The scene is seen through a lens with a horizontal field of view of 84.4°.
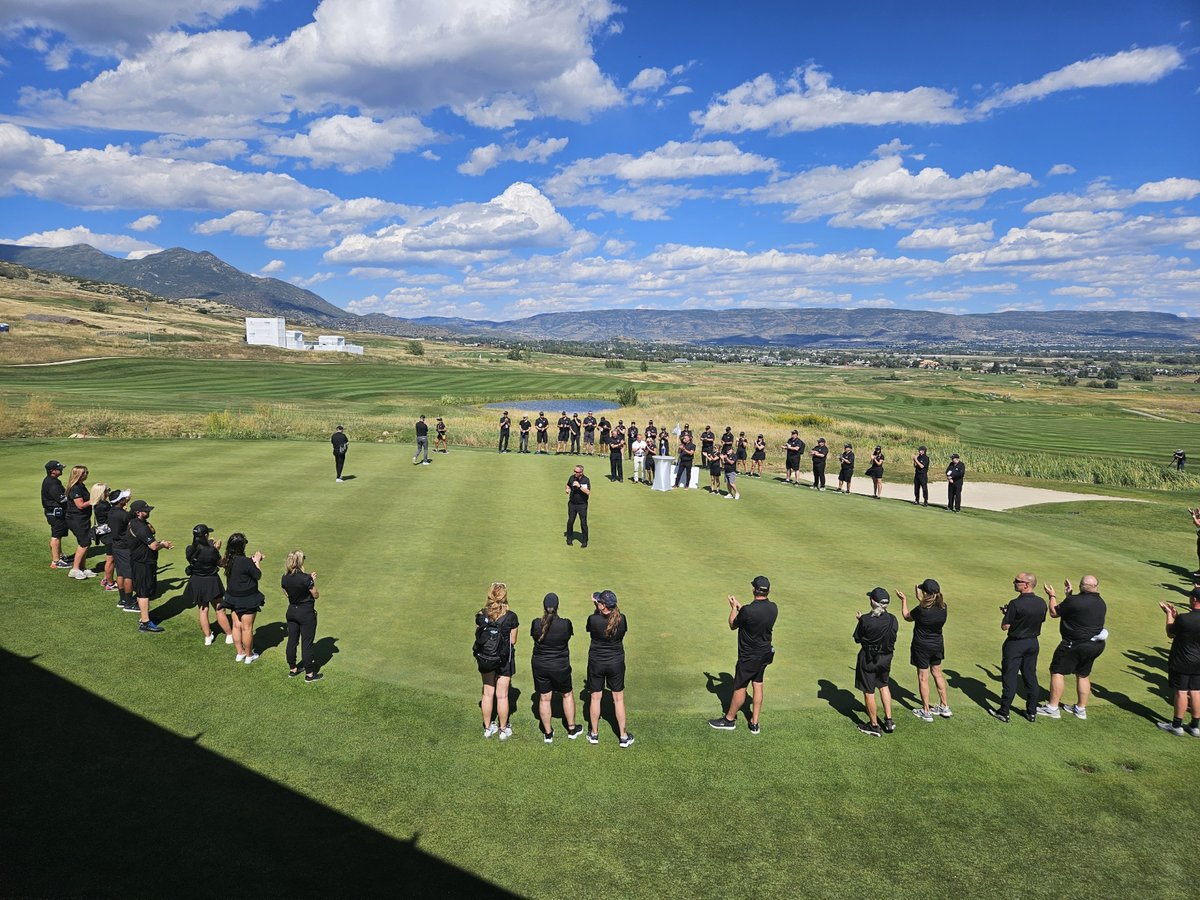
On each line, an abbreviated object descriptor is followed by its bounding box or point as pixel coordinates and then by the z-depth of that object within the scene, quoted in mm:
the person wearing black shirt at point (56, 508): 12883
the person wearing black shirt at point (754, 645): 8398
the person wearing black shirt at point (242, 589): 9727
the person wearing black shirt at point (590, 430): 32938
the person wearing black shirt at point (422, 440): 24672
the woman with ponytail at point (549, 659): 8039
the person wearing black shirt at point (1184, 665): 8945
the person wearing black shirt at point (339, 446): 21109
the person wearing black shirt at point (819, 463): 24578
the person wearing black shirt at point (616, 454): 23906
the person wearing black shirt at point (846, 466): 25125
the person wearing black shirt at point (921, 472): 23703
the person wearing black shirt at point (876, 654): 8484
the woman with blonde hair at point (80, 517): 12656
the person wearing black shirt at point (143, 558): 10773
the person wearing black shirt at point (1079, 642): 9312
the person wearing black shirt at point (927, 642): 8977
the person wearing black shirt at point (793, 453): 26366
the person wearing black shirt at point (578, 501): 15547
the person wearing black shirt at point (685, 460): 22922
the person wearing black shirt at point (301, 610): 9203
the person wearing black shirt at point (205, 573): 10125
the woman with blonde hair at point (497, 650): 8023
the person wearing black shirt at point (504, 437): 31438
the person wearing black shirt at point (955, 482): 22453
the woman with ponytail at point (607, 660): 8047
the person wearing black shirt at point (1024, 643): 9156
